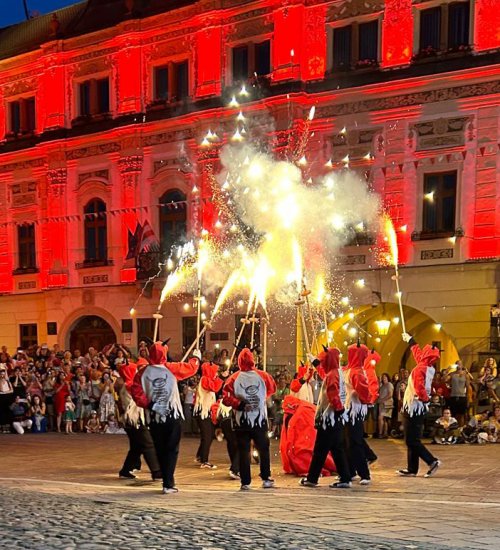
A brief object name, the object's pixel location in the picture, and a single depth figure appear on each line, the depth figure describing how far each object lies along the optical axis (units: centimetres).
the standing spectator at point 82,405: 1942
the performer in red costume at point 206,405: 1275
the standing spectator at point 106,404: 1922
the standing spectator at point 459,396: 1675
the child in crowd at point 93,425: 1922
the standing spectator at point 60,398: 1953
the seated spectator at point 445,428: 1570
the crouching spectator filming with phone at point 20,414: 1933
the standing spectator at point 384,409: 1705
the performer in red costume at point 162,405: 1005
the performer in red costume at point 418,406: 1102
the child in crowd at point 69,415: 1928
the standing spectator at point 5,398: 1933
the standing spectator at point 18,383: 2005
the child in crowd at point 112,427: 1891
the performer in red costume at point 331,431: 1025
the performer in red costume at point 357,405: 1060
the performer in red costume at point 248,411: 1028
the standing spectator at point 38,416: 1959
